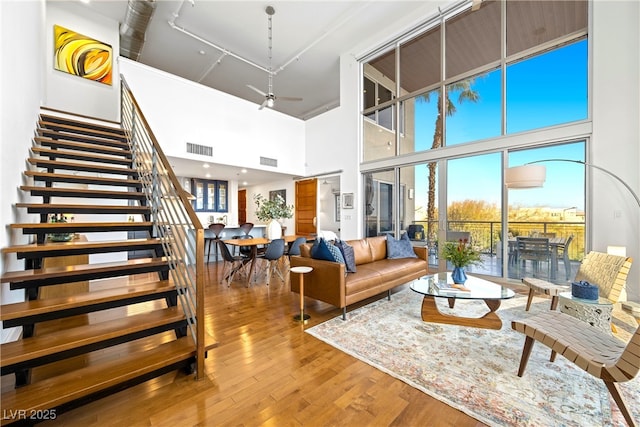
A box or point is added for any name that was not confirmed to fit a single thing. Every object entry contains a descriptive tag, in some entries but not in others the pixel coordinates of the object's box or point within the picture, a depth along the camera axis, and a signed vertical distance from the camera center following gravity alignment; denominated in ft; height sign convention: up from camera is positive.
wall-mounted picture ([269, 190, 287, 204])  29.96 +2.21
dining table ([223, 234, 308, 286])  15.39 -1.82
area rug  5.55 -4.11
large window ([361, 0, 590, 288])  13.62 +5.26
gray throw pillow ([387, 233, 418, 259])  15.06 -2.09
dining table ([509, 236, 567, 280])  13.89 -1.99
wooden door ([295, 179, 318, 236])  26.48 +0.65
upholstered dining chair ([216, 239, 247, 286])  15.19 -2.73
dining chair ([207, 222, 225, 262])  21.03 -1.48
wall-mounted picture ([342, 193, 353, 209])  22.55 +0.98
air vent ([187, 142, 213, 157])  19.13 +4.65
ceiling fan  16.98 +7.90
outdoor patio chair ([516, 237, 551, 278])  14.21 -2.16
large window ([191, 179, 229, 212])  27.99 +1.93
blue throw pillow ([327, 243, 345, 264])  10.59 -1.66
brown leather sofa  10.03 -2.67
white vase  18.08 -1.20
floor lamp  10.31 +1.40
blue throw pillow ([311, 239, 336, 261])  10.69 -1.61
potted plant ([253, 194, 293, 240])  18.19 -0.12
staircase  5.15 -2.33
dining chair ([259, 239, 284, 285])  14.93 -2.12
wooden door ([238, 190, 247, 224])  37.99 +0.92
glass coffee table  9.09 -2.84
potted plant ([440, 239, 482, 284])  10.21 -1.73
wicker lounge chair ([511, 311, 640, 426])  4.72 -2.85
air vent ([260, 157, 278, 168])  23.38 +4.52
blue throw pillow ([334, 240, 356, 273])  11.52 -1.86
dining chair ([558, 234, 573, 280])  13.62 -2.32
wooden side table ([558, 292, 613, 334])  7.72 -2.94
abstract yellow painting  17.25 +10.61
